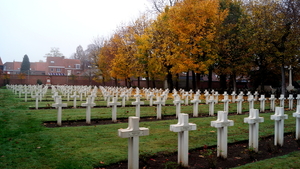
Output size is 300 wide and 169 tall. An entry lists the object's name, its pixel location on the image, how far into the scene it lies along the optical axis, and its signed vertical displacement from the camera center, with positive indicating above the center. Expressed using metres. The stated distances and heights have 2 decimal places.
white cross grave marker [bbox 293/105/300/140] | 6.40 -0.87
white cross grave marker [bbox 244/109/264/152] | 5.55 -0.86
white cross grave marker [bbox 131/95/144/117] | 9.74 -0.71
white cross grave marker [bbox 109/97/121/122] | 9.36 -0.77
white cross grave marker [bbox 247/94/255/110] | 12.06 -0.65
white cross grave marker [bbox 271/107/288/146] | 6.04 -0.90
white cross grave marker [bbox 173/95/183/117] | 10.03 -0.60
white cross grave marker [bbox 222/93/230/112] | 11.71 -0.71
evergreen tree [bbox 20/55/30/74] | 82.88 +6.78
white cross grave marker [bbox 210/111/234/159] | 5.10 -0.93
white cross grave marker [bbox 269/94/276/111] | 13.20 -0.86
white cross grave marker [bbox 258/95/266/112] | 12.92 -0.82
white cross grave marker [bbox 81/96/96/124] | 9.11 -0.82
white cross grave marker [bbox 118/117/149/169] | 4.17 -0.84
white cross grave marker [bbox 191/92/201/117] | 11.02 -0.91
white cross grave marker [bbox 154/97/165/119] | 9.98 -0.77
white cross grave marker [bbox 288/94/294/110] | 13.91 -0.87
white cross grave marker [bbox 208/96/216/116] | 11.25 -0.84
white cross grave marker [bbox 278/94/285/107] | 12.81 -0.65
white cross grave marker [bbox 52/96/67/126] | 8.70 -0.75
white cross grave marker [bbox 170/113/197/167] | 4.62 -0.94
